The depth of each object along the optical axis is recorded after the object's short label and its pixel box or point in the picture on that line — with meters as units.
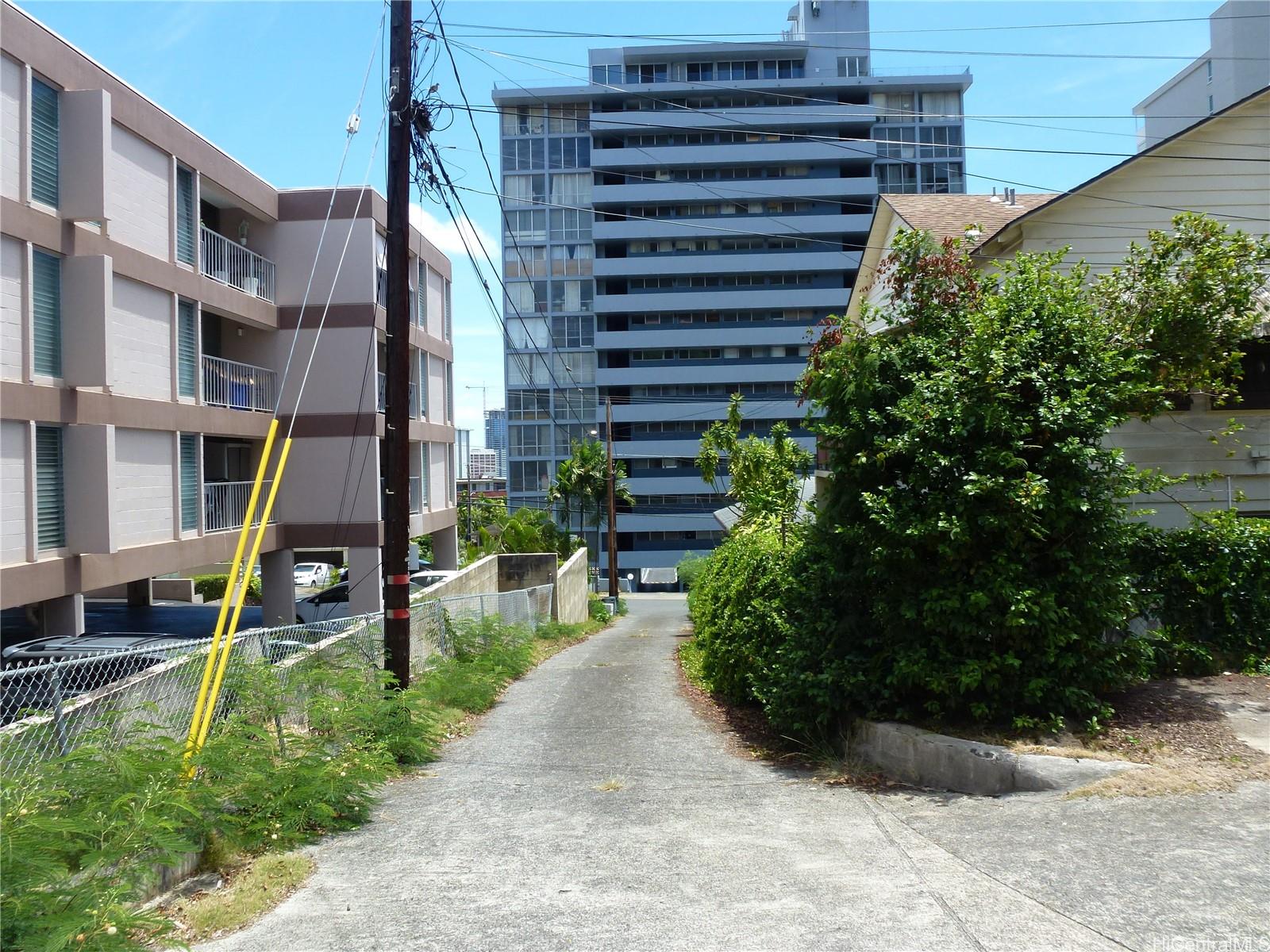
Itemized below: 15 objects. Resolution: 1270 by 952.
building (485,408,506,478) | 136.38
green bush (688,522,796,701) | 11.14
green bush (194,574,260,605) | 35.78
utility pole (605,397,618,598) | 40.59
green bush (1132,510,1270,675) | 9.95
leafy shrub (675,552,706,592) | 43.47
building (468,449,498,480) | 121.62
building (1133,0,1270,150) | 28.45
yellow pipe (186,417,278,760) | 6.87
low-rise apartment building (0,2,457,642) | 13.02
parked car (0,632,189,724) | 6.58
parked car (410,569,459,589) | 25.19
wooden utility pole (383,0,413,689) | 11.20
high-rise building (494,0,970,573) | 67.94
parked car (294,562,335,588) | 43.12
